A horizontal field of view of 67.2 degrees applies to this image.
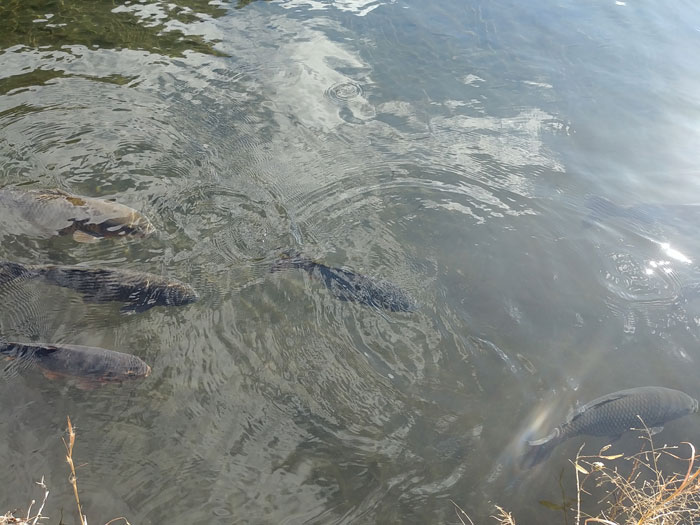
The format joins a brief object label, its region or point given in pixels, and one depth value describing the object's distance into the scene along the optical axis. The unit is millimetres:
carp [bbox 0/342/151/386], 4059
